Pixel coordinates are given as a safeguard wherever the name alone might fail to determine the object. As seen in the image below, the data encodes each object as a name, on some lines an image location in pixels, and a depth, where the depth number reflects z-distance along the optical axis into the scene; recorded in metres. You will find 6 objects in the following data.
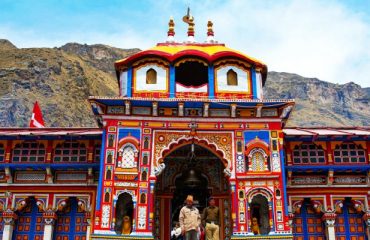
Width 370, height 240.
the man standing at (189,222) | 12.31
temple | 17.20
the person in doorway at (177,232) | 12.76
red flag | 23.59
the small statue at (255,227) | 17.47
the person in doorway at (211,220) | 13.37
